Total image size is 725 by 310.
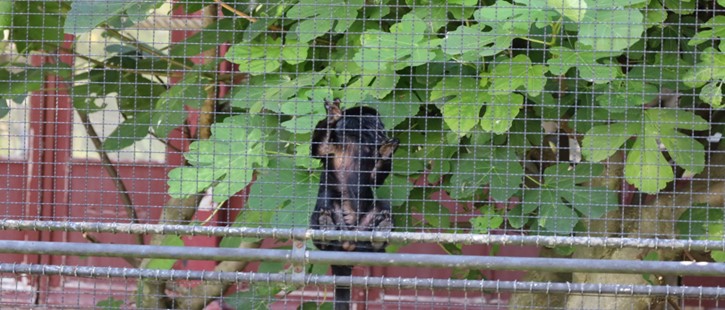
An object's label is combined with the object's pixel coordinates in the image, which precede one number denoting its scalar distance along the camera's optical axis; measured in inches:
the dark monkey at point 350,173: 299.7
